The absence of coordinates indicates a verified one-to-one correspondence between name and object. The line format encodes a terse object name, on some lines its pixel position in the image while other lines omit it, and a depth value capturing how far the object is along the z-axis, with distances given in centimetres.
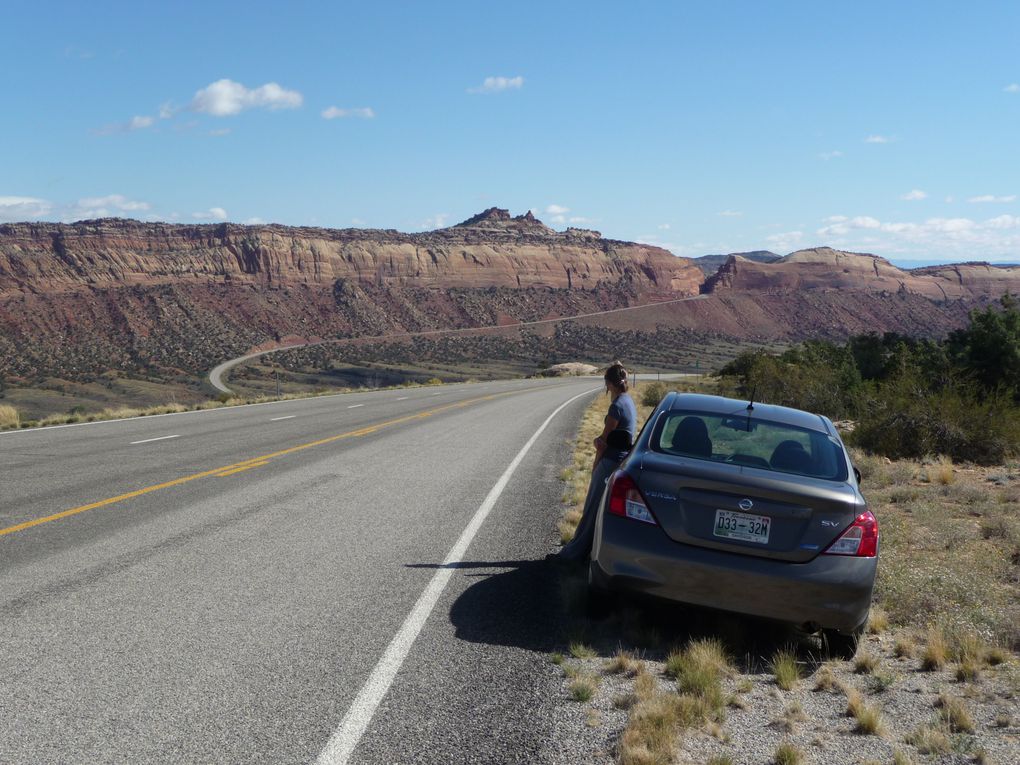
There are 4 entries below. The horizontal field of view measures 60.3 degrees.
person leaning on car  722
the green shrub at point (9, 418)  1930
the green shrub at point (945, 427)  1688
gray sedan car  510
